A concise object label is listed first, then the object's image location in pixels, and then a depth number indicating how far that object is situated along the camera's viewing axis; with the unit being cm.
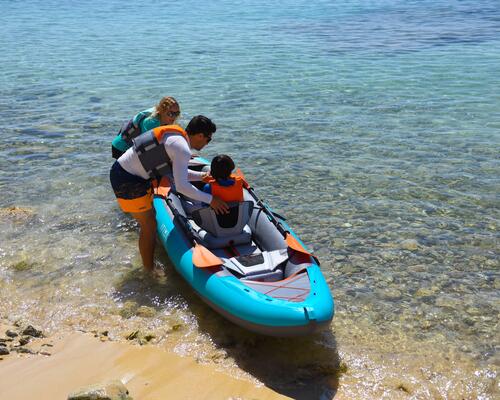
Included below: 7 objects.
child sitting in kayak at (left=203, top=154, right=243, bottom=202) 605
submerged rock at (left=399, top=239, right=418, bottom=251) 702
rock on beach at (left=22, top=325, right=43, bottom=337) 516
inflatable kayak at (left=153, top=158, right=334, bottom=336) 479
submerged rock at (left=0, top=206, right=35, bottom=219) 802
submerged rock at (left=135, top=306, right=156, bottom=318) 568
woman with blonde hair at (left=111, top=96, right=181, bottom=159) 648
